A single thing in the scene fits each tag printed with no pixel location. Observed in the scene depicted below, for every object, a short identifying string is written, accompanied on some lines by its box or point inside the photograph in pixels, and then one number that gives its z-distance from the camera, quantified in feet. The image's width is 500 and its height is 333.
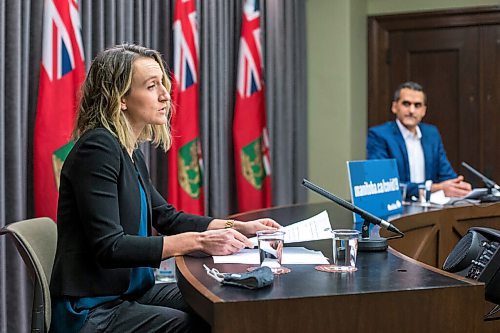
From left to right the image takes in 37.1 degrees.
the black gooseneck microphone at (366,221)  6.68
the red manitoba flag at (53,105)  10.65
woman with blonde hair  5.99
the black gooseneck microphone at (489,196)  11.55
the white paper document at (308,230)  7.27
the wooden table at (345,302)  4.78
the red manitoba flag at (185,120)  13.19
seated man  13.70
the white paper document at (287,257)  6.08
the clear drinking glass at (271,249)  5.65
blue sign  8.96
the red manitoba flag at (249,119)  14.79
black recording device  5.78
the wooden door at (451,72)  17.06
